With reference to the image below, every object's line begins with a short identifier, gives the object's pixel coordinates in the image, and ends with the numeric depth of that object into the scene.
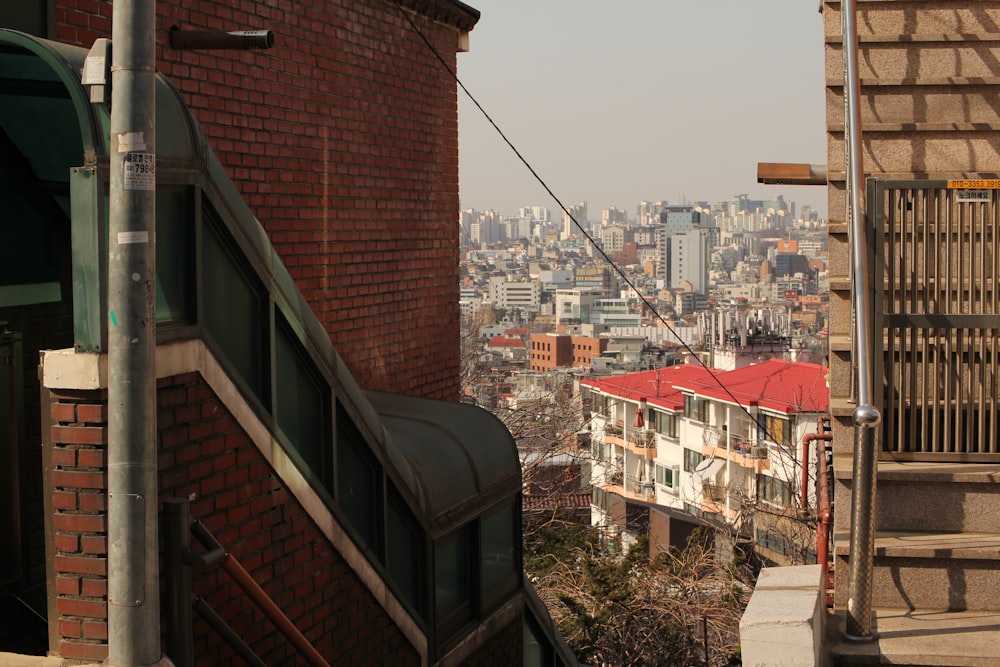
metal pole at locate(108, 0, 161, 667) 3.89
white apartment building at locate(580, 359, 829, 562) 43.53
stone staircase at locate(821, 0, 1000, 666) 5.15
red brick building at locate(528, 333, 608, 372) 123.44
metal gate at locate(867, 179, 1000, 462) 5.91
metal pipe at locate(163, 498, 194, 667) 4.20
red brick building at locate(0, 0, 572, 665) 4.22
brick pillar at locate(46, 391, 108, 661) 4.11
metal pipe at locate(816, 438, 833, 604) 5.84
